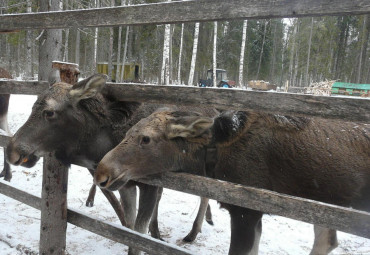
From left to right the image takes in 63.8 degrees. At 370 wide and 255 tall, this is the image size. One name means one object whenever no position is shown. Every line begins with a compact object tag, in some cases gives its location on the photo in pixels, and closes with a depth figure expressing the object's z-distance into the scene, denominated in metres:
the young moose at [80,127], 2.90
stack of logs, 18.75
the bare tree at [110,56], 22.67
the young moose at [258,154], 2.67
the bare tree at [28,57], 20.14
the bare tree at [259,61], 40.30
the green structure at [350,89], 22.28
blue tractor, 28.20
